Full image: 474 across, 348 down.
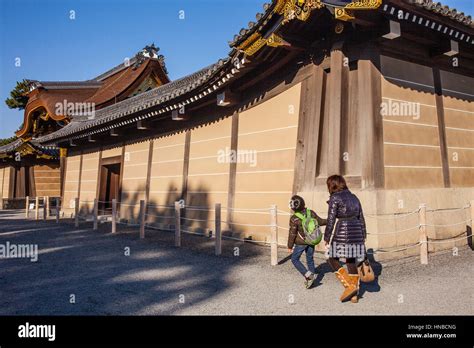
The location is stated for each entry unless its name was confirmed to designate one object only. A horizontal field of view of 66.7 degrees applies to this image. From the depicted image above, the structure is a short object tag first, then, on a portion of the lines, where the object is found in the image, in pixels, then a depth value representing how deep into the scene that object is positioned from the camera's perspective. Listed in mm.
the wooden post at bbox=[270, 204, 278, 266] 6621
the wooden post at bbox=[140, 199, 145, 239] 10188
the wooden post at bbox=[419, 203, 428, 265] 6457
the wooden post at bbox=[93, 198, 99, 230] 12571
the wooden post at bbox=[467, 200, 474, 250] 7673
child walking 5074
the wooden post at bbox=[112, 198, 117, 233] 11469
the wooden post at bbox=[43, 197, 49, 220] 15735
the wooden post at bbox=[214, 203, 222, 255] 7730
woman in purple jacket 4539
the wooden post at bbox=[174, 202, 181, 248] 8852
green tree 28106
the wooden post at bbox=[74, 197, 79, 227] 13680
